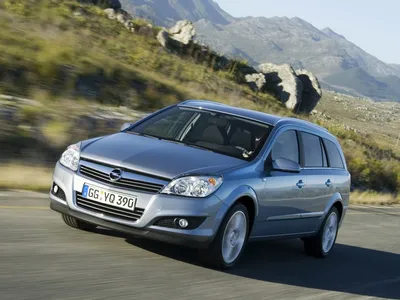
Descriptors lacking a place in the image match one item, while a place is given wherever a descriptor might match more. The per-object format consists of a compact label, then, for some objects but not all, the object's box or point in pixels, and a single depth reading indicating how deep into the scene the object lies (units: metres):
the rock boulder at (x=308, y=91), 43.09
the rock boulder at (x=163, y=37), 32.62
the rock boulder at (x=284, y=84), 40.00
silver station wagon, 6.71
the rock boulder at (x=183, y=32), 35.53
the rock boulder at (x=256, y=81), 37.01
